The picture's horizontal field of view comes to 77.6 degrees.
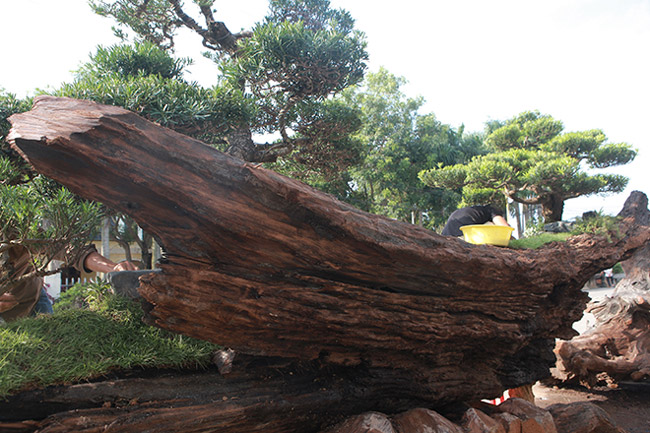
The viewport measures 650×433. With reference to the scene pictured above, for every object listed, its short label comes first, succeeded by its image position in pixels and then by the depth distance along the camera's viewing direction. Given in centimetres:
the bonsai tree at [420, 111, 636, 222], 570
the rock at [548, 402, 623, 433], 275
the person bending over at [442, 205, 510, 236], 399
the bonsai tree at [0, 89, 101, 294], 221
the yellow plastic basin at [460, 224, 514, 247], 326
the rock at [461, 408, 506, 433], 229
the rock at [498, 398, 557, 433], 247
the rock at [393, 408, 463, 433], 213
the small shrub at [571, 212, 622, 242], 370
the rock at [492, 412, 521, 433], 242
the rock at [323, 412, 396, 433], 201
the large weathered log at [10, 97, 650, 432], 162
